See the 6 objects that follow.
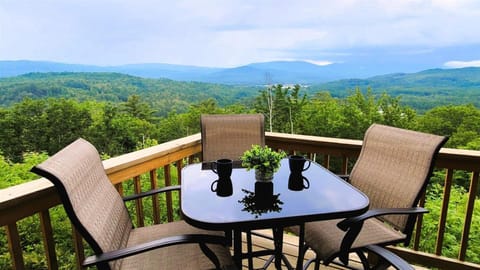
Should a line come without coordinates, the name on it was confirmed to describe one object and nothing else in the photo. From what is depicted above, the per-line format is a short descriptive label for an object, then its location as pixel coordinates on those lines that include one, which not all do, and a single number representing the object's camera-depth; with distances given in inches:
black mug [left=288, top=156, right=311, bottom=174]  77.4
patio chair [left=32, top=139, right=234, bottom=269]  54.1
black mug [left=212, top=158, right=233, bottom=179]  73.8
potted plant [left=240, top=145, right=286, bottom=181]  71.1
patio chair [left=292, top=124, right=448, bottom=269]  68.1
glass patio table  57.2
